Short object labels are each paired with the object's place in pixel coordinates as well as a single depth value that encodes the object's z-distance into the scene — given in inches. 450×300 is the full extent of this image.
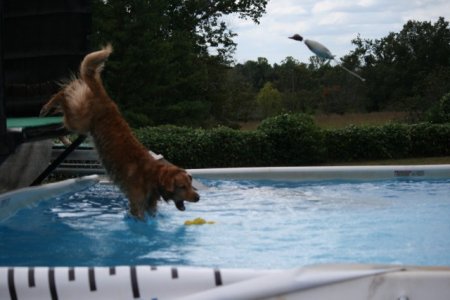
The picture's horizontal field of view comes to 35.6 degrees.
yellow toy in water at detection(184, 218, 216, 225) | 293.7
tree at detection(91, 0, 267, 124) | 820.6
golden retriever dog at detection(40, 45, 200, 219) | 257.1
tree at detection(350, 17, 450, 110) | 1143.6
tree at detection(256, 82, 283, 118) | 1099.9
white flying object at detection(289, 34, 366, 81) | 295.7
